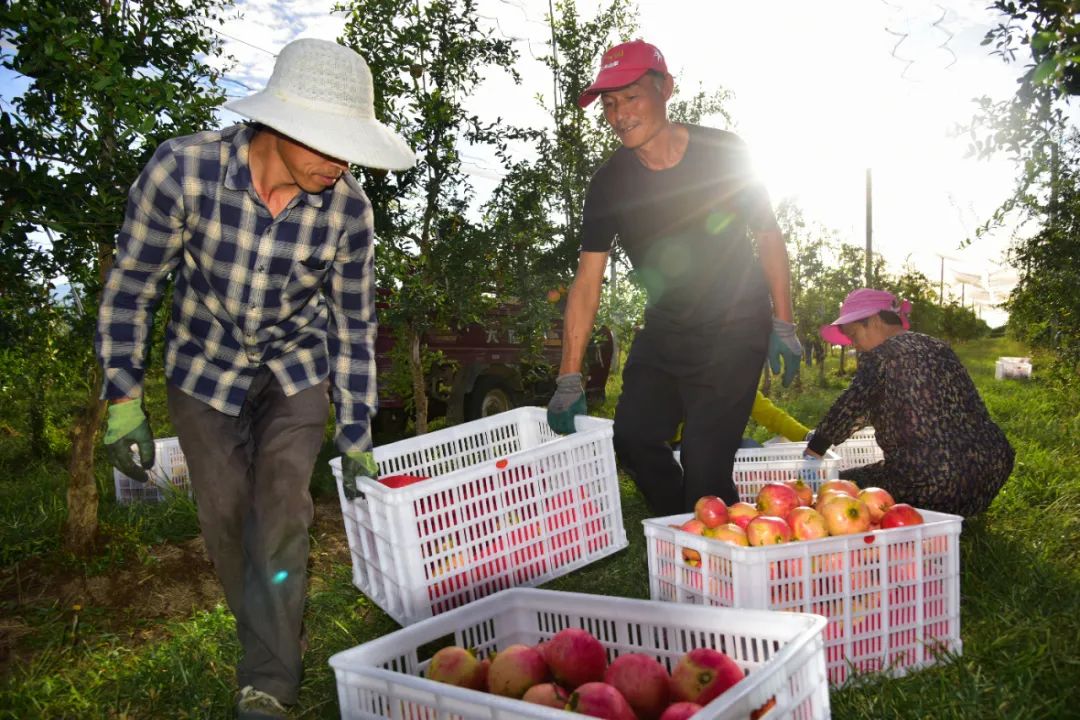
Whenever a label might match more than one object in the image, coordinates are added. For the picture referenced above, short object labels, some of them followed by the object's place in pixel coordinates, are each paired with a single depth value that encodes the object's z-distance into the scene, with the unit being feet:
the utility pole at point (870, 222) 74.31
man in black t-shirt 12.44
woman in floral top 14.32
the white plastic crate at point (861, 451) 18.58
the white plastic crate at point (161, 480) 19.35
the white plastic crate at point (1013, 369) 57.67
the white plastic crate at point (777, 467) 15.31
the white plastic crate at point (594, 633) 6.09
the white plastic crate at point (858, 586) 9.36
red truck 29.27
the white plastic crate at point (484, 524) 10.78
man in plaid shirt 8.81
